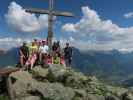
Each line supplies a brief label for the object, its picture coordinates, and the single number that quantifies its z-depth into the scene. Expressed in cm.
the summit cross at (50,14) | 1188
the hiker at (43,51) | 1090
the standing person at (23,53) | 1036
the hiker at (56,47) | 1196
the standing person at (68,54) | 1210
